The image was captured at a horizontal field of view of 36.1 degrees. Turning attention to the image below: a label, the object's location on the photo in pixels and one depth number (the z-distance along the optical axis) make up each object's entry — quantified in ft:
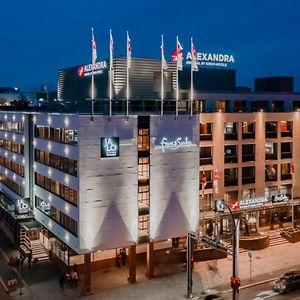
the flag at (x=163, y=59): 162.81
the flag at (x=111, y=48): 153.58
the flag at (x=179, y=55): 168.14
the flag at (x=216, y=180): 197.47
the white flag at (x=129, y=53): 156.87
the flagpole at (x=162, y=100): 160.97
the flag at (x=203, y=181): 186.60
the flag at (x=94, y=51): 153.50
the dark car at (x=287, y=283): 149.89
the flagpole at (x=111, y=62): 151.03
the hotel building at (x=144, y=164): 152.05
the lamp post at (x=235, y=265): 126.93
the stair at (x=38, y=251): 188.24
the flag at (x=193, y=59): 169.27
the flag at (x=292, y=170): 216.95
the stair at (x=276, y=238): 204.68
